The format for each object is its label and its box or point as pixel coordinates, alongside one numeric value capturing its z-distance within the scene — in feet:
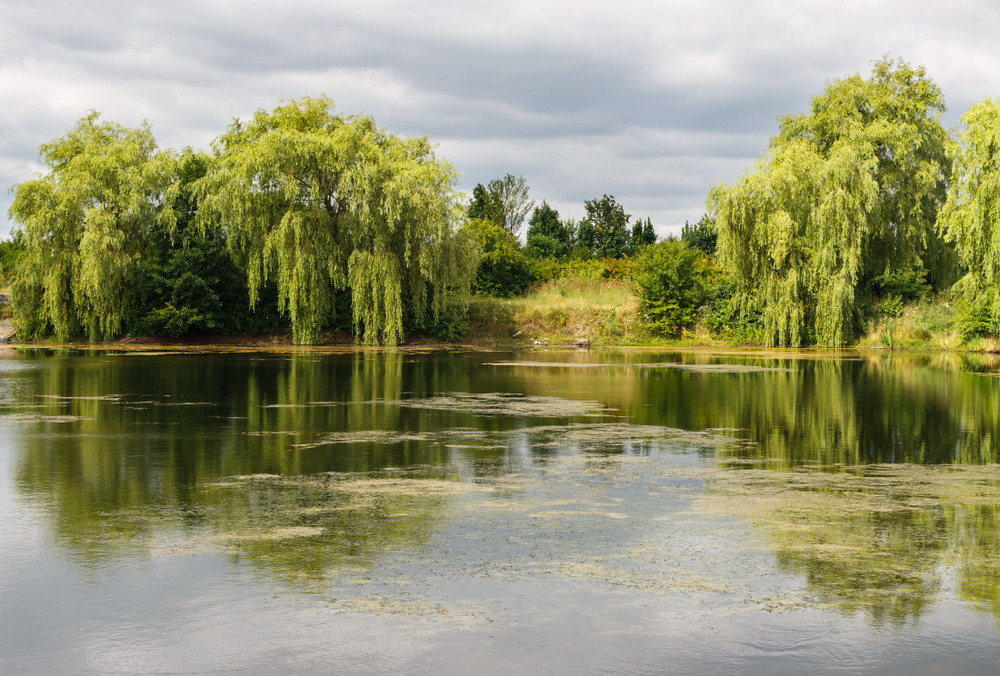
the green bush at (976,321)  117.91
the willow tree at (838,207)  123.34
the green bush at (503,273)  170.19
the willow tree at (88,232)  130.72
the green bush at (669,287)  146.10
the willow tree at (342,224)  127.65
